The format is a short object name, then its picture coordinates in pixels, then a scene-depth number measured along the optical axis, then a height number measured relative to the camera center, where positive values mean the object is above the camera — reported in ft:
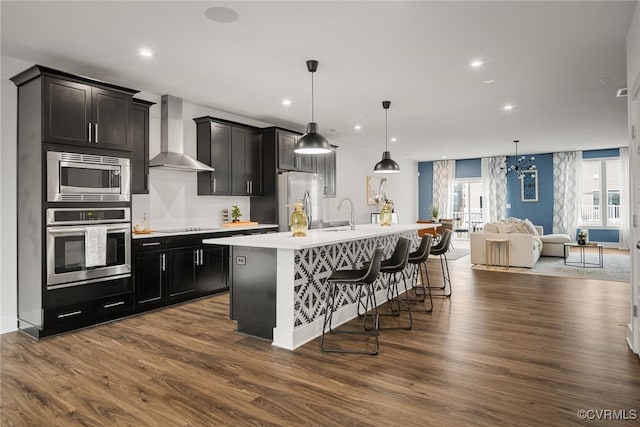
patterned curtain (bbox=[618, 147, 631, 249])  34.45 +1.25
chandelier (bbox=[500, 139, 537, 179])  38.86 +4.71
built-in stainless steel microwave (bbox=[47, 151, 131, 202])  12.19 +1.28
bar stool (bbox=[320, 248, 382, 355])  10.66 -1.78
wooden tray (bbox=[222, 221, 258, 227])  19.70 -0.43
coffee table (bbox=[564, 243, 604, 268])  25.16 -3.30
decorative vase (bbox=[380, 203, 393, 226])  17.81 -0.02
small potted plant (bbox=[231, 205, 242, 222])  20.51 +0.13
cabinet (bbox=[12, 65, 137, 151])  12.06 +3.57
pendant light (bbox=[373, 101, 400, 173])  18.21 +2.29
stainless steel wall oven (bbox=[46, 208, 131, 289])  12.19 -0.95
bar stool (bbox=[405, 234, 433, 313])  14.89 -1.52
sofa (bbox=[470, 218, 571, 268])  24.52 -1.88
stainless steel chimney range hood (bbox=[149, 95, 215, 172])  16.88 +3.44
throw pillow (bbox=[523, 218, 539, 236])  28.75 -1.04
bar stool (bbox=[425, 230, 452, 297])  17.03 -1.45
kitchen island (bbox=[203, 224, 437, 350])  11.07 -2.04
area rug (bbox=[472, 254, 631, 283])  21.79 -3.40
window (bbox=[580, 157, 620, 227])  36.14 +1.91
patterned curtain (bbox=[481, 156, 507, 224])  40.45 +2.59
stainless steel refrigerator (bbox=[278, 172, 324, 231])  21.25 +1.19
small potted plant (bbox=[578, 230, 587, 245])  25.28 -1.65
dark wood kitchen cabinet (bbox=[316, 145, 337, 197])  25.46 +2.98
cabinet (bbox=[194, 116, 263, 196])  18.90 +2.95
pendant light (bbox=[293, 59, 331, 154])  13.08 +2.45
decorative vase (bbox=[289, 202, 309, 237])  12.44 -0.22
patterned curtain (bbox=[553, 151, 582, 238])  37.09 +2.16
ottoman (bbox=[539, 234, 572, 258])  28.76 -2.32
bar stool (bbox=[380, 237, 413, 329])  12.69 -1.49
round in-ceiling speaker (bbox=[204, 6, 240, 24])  9.96 +5.21
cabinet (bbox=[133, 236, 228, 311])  14.78 -2.19
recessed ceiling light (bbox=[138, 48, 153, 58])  12.48 +5.25
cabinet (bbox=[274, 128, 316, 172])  21.63 +3.46
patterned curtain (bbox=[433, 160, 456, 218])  43.34 +3.12
